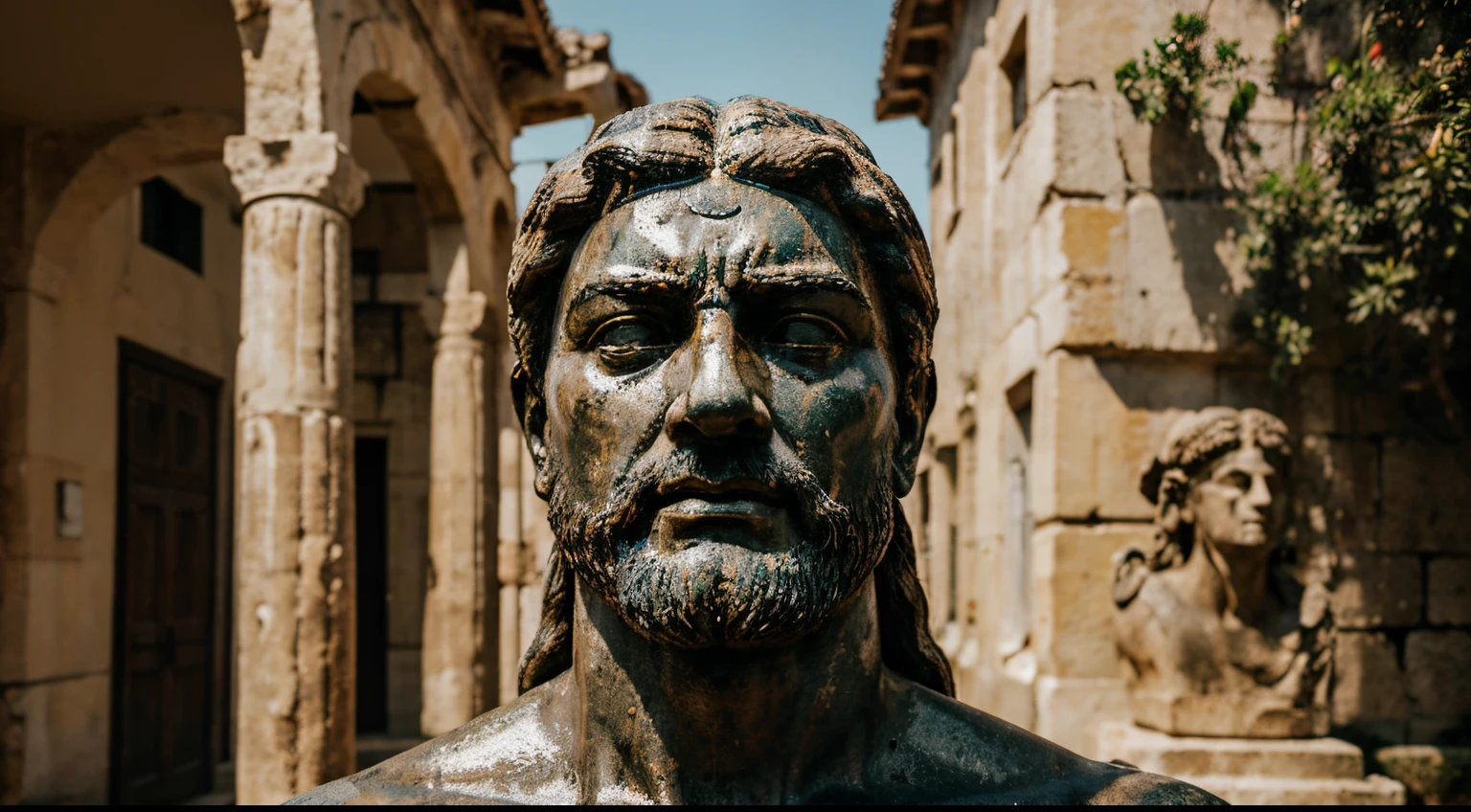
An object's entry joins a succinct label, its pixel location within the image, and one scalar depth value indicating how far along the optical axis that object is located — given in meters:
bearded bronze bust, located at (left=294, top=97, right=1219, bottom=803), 1.58
